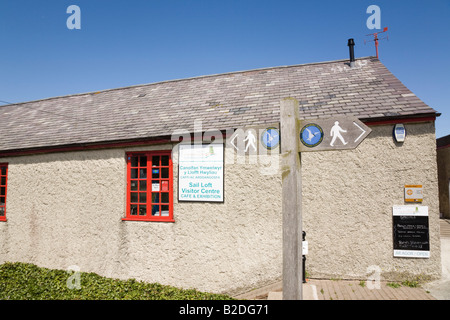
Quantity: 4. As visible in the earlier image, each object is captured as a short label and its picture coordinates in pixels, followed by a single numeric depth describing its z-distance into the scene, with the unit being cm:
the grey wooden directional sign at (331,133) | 304
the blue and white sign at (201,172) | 662
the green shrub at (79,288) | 601
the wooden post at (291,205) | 313
